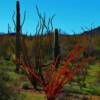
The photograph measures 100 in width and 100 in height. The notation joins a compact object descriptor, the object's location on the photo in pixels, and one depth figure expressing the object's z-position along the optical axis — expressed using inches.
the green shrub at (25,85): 608.8
